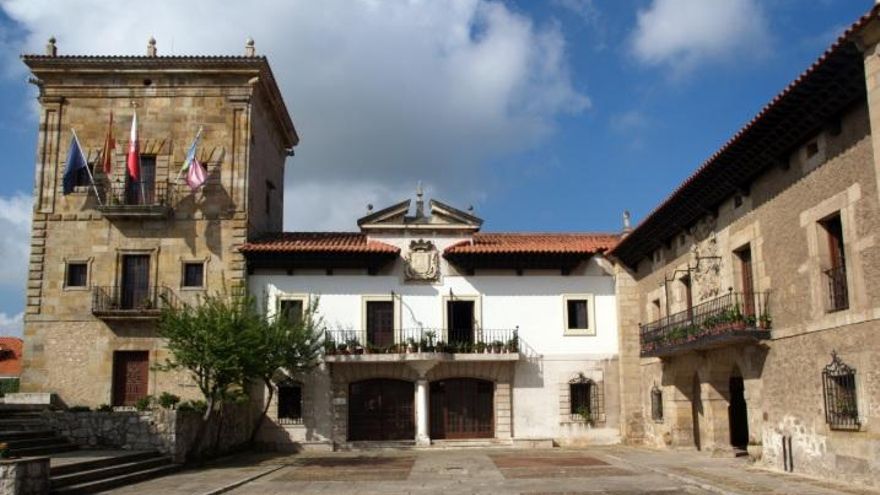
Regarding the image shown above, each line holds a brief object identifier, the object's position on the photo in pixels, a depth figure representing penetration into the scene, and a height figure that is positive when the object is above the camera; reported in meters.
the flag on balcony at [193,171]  24.53 +6.37
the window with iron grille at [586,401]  25.62 -0.59
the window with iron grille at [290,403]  25.05 -0.55
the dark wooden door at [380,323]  25.85 +1.90
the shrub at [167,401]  19.89 -0.36
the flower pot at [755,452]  16.96 -1.46
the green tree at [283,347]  20.80 +1.02
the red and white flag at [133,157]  24.59 +6.80
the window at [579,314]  26.20 +2.16
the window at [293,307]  25.31 +2.37
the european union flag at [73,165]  24.30 +6.53
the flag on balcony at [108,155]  24.69 +6.90
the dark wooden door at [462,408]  25.64 -0.78
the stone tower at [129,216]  24.31 +5.15
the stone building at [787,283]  12.86 +1.93
